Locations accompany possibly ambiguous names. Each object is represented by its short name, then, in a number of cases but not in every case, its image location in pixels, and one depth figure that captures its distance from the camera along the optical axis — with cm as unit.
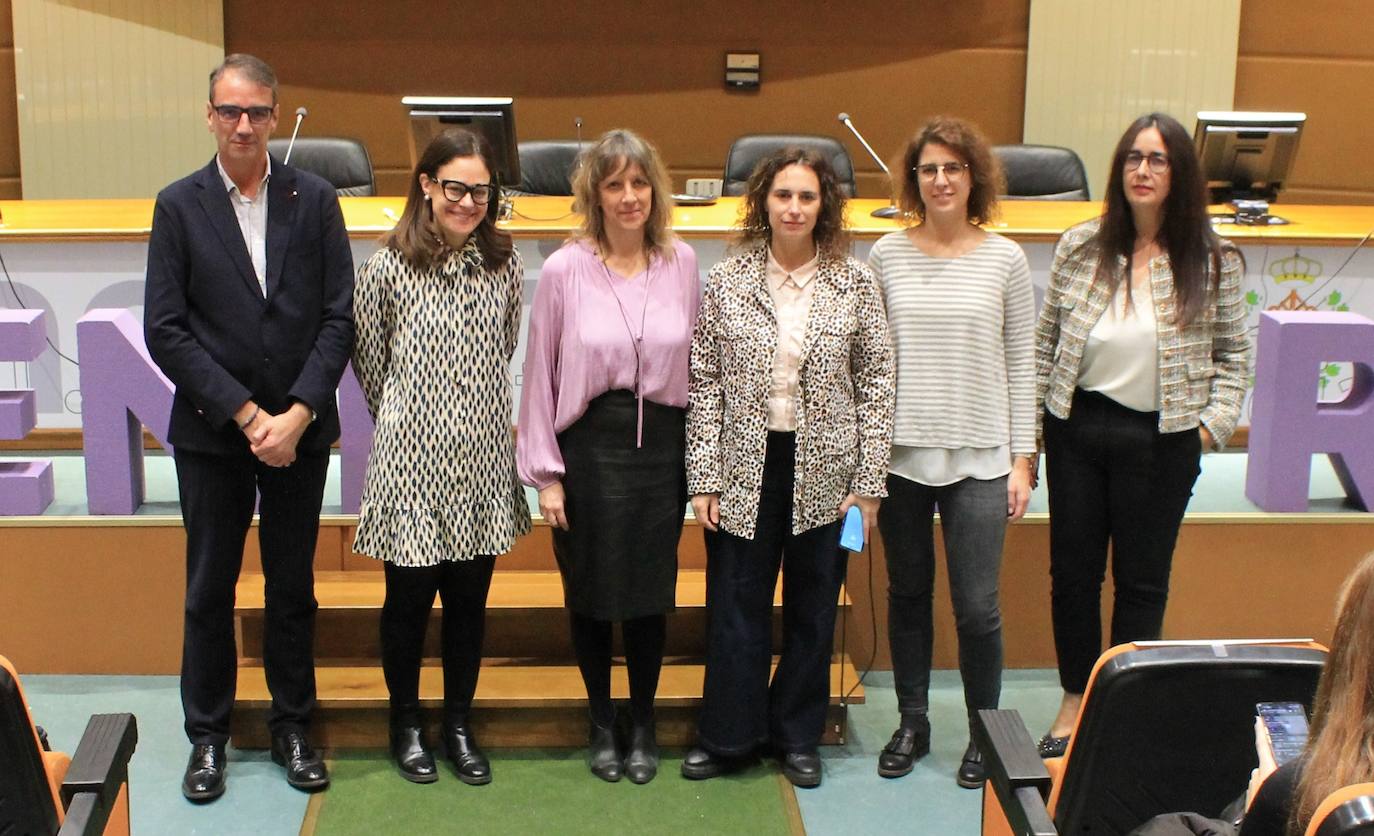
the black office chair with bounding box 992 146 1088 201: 584
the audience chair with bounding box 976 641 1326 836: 200
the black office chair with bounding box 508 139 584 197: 573
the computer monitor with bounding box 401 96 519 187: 486
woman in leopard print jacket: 309
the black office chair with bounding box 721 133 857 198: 567
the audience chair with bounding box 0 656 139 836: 199
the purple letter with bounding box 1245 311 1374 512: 400
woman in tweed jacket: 312
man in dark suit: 299
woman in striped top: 315
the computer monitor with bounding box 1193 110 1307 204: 521
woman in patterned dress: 307
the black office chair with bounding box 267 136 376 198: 569
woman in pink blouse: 307
